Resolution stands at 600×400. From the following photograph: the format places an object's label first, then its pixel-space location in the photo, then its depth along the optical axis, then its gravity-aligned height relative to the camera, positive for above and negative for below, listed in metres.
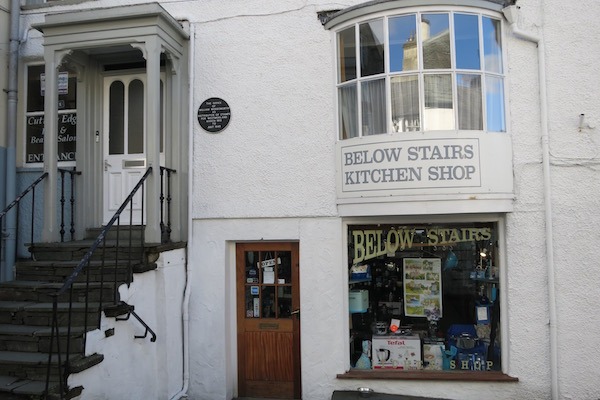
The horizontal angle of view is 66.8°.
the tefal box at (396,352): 5.93 -1.64
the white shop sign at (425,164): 5.46 +0.76
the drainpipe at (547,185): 5.47 +0.49
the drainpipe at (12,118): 6.71 +1.70
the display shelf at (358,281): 6.11 -0.72
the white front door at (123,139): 6.75 +1.37
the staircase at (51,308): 4.30 -0.83
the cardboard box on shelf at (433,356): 5.89 -1.68
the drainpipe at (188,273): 6.12 -0.60
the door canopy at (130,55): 5.74 +2.36
